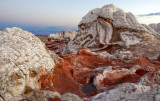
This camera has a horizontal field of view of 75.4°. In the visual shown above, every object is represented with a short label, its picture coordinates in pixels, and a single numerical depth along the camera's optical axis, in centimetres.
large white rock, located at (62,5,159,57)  863
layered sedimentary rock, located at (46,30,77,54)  2593
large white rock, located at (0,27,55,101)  306
